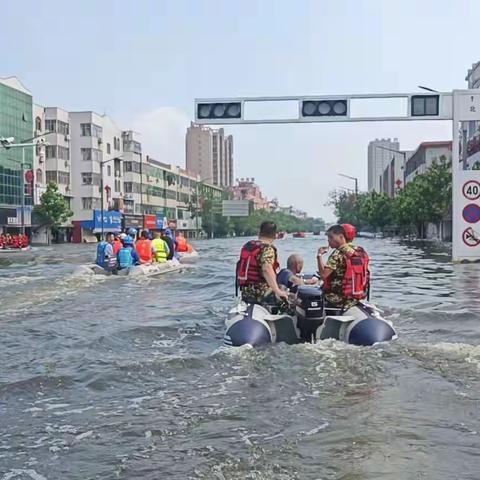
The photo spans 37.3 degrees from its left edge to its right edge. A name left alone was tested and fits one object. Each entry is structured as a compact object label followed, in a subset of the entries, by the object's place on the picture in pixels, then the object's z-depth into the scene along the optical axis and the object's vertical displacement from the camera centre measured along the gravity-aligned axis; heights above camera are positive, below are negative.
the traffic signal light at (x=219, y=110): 22.98 +3.64
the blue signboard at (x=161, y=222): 94.62 -0.06
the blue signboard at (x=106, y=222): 77.31 -0.02
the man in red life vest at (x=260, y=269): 8.41 -0.59
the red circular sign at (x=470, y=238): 23.52 -0.59
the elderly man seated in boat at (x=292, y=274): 9.67 -0.75
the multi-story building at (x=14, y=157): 64.31 +6.22
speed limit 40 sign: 23.56 +1.04
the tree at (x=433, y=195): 50.28 +1.89
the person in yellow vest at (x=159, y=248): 22.08 -0.84
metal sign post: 23.42 +0.64
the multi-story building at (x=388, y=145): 181.94 +20.26
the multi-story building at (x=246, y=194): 170.09 +6.77
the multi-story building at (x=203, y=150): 195.00 +19.82
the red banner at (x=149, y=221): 90.06 +0.08
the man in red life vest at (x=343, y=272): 8.31 -0.61
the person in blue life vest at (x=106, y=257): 19.94 -1.00
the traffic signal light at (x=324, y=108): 23.06 +3.68
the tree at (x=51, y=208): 65.31 +1.29
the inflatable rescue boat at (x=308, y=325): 8.20 -1.22
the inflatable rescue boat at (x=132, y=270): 19.52 -1.36
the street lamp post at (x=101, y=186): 73.97 +3.72
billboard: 87.69 +1.64
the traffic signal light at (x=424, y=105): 23.28 +3.79
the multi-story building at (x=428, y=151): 97.06 +9.69
